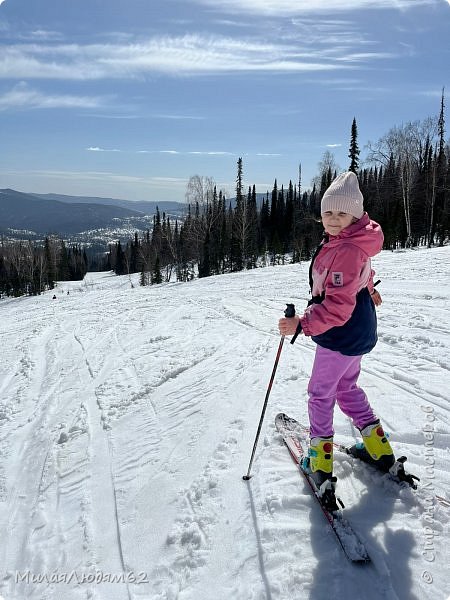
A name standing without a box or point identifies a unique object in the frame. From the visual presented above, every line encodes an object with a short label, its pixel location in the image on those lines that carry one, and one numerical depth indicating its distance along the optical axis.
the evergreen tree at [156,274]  48.04
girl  2.48
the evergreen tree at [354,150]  42.28
